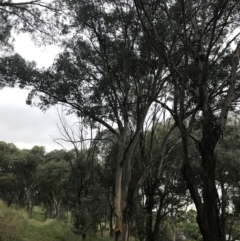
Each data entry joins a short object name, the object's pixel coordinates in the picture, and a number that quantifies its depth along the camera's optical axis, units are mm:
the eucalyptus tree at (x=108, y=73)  8753
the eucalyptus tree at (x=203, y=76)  4751
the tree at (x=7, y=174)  25879
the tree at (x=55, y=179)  22515
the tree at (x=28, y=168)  23558
